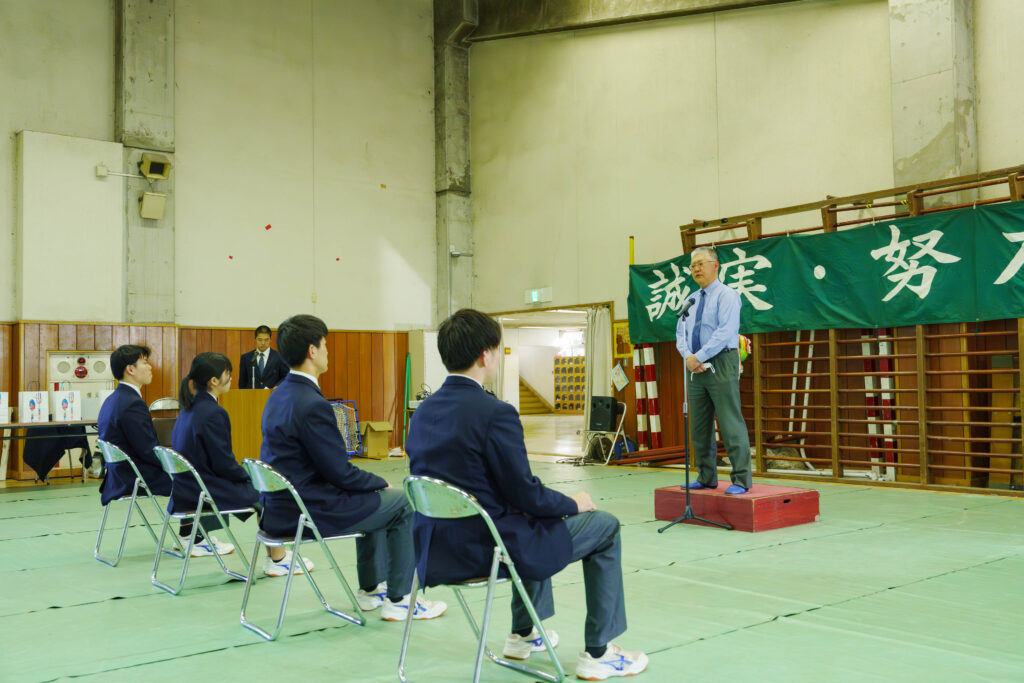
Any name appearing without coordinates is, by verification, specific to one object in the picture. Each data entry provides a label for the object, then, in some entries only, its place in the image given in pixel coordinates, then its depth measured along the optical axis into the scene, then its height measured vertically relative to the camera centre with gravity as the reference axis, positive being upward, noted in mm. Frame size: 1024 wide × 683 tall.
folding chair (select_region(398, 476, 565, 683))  2379 -431
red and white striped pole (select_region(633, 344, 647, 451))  9883 -359
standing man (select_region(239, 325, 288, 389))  9578 +15
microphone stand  5254 -1009
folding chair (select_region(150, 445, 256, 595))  3871 -658
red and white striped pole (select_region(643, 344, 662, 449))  9781 -417
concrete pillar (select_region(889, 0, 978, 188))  7398 +2479
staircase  21958 -1026
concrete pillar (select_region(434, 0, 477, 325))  12430 +3007
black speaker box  9867 -614
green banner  6660 +789
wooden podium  8898 -525
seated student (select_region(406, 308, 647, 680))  2471 -437
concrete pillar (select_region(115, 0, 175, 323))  9867 +2935
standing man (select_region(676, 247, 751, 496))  5219 +35
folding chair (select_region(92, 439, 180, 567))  4504 -501
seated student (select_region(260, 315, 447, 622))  3279 -443
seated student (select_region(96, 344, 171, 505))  4668 -345
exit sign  11461 +972
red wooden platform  5176 -945
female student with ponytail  4180 -381
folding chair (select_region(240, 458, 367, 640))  3145 -617
